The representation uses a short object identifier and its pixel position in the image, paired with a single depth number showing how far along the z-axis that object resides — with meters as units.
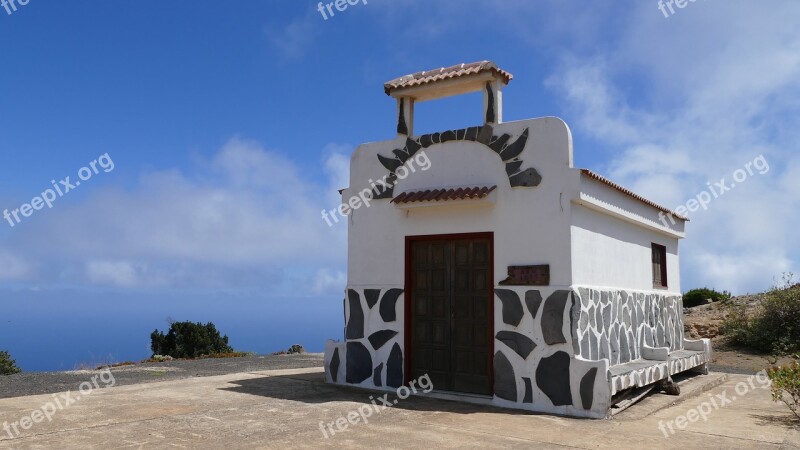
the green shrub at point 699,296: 25.53
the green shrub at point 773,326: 16.66
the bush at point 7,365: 17.14
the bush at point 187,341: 21.06
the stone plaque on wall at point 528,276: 8.97
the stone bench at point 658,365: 8.80
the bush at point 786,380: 7.89
